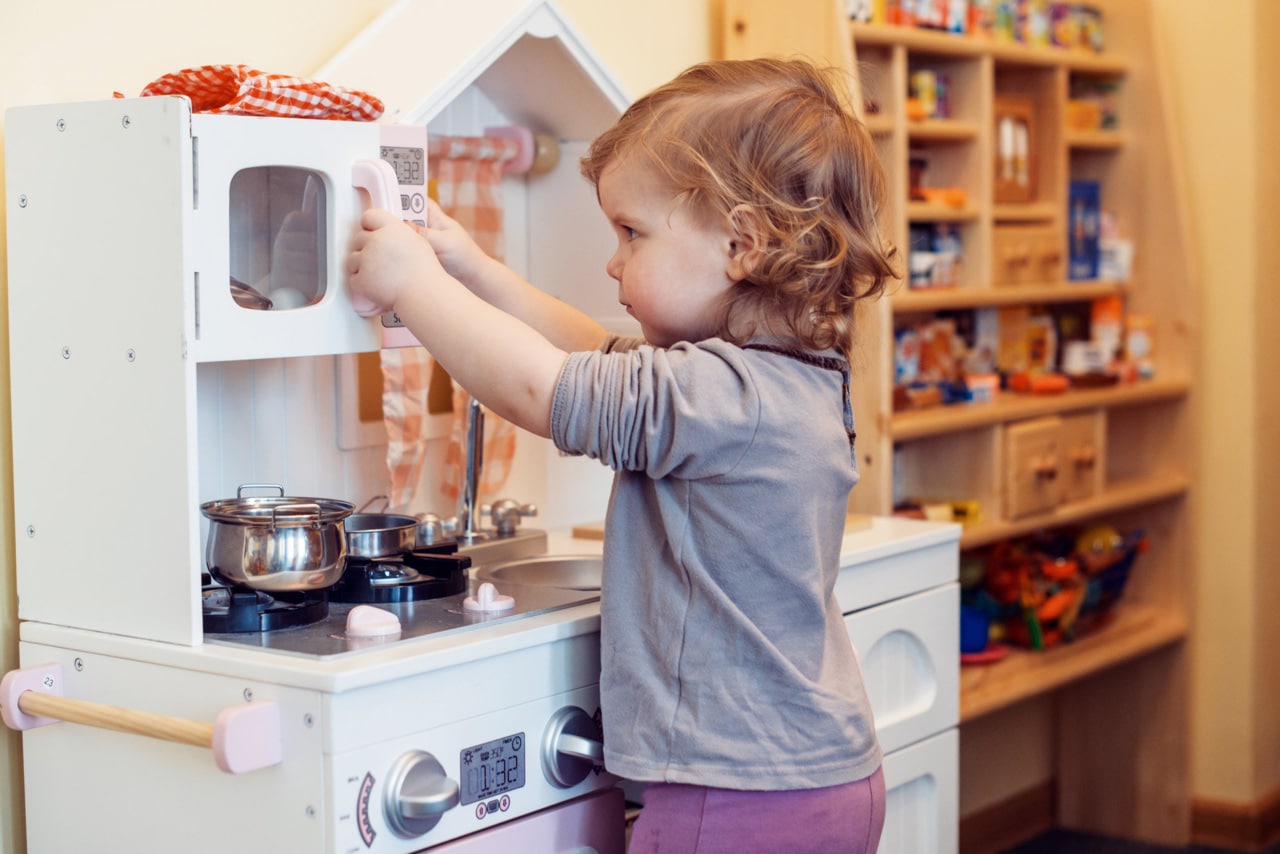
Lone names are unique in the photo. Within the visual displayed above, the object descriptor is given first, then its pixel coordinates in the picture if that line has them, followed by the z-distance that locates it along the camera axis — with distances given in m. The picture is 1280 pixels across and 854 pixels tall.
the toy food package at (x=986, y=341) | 2.73
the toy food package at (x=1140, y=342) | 2.93
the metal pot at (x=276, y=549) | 1.20
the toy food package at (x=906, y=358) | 2.45
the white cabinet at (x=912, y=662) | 1.70
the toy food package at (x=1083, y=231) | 2.94
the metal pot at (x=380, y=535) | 1.39
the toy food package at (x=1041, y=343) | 2.86
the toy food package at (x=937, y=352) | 2.57
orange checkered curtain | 1.68
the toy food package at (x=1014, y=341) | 2.79
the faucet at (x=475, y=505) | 1.66
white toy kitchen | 1.12
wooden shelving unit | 2.27
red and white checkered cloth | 1.22
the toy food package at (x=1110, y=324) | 2.95
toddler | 1.14
